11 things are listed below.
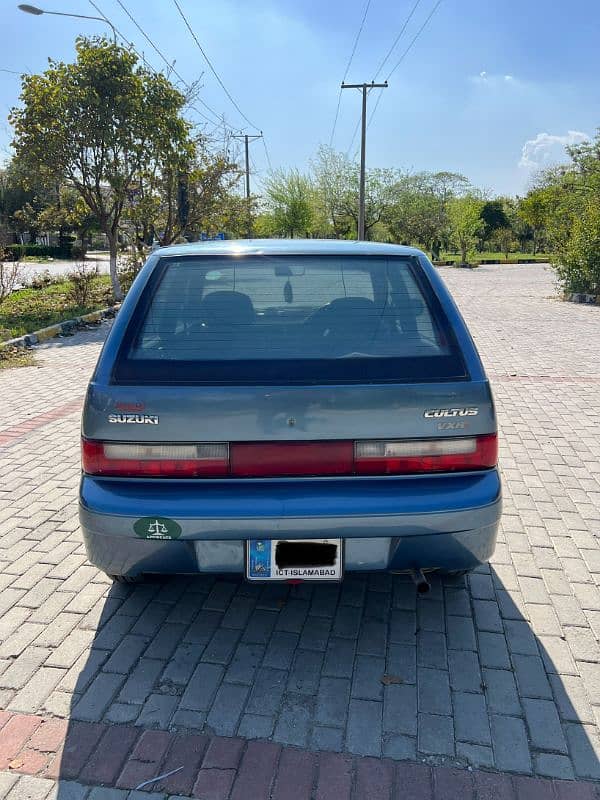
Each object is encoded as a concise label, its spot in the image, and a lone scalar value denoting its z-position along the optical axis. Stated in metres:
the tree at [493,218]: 55.91
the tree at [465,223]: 39.88
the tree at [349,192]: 47.41
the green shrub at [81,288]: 14.48
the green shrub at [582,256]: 17.14
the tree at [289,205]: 44.72
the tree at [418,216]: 47.41
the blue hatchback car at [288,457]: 2.39
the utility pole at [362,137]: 32.25
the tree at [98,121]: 13.52
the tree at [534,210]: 47.01
